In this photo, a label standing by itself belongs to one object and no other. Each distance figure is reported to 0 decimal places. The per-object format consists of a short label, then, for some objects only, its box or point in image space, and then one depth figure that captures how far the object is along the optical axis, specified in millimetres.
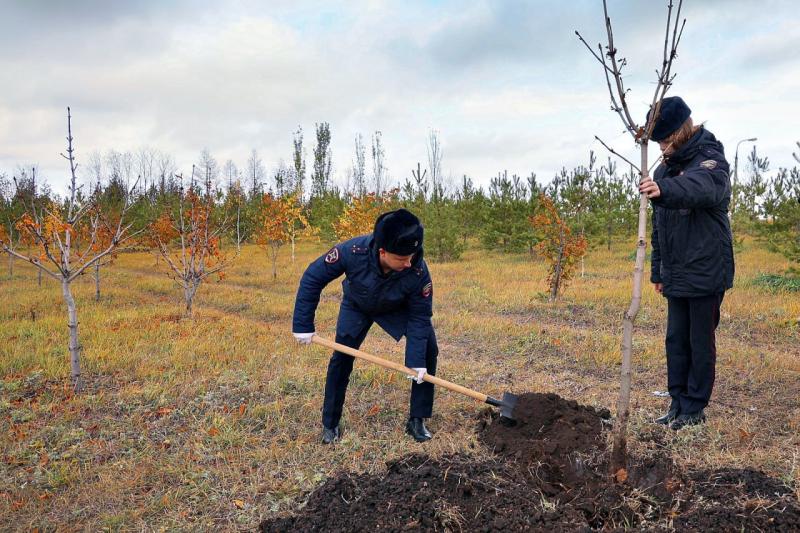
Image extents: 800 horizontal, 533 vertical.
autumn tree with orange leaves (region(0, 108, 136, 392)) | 4746
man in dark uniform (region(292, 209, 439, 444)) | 3197
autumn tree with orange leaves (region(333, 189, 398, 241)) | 14875
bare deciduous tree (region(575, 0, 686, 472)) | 2414
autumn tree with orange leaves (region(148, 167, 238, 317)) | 8852
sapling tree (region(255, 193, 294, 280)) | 14344
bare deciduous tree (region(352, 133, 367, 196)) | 41950
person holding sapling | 3188
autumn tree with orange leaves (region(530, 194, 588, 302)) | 9117
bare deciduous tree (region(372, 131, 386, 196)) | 39112
